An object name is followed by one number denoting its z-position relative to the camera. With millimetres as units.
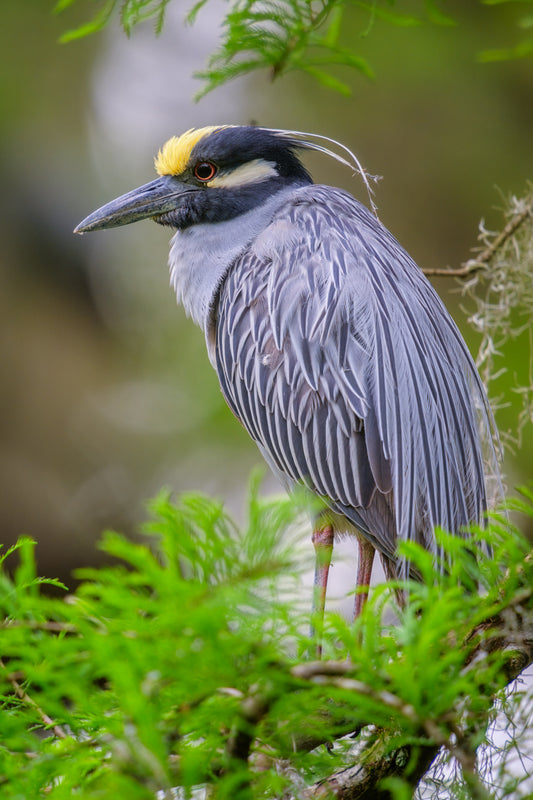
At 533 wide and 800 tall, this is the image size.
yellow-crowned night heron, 7590
